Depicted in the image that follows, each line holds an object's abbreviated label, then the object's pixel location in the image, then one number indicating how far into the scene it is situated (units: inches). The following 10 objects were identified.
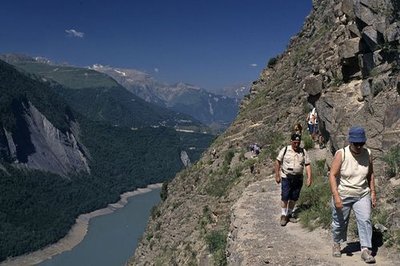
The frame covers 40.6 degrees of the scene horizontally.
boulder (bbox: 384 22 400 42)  517.3
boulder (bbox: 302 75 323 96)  786.8
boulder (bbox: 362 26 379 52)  566.2
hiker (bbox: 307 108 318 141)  817.5
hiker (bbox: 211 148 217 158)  1329.4
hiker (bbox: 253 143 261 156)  1042.1
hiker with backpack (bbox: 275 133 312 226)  502.3
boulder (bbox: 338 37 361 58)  637.7
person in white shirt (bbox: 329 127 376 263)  370.3
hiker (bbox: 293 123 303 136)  749.5
